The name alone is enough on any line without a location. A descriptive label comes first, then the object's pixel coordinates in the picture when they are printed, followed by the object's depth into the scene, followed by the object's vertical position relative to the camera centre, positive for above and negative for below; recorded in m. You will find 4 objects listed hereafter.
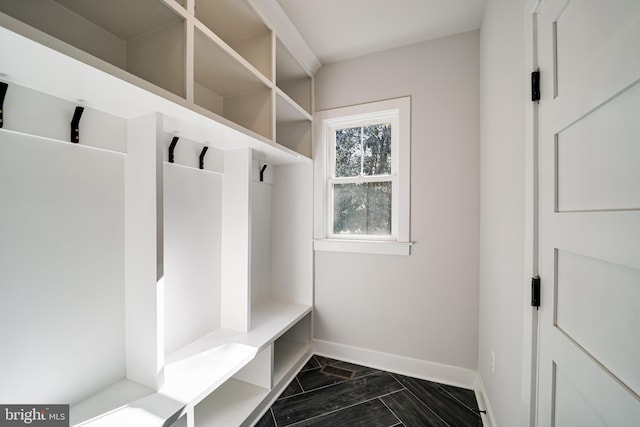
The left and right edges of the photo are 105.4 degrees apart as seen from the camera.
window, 2.09 +0.31
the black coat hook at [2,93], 0.88 +0.43
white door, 0.53 +0.00
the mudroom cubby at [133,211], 0.95 +0.01
